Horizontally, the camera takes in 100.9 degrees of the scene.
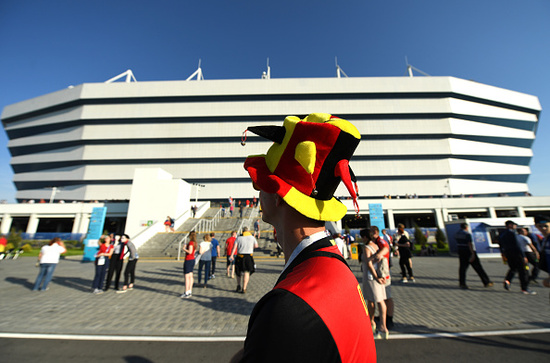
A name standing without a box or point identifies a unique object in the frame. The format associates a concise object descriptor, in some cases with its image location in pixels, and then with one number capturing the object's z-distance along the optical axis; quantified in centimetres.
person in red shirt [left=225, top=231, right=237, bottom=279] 868
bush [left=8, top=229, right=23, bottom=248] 1817
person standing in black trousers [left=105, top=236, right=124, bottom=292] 744
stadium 3931
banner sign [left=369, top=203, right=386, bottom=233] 1792
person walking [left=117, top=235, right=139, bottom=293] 729
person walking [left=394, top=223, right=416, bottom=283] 789
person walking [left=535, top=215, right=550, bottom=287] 421
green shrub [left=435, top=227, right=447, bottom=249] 1974
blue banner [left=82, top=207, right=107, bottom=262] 1409
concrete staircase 1502
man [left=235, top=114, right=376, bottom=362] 67
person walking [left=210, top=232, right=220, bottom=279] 905
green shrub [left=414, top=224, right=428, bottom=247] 2003
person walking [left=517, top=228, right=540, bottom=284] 690
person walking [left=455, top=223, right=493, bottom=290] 677
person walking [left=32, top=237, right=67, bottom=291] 714
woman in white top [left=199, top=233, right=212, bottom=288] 748
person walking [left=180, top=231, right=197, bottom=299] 656
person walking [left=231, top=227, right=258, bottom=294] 667
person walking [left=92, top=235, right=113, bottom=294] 716
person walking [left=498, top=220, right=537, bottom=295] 634
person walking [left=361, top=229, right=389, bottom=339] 401
